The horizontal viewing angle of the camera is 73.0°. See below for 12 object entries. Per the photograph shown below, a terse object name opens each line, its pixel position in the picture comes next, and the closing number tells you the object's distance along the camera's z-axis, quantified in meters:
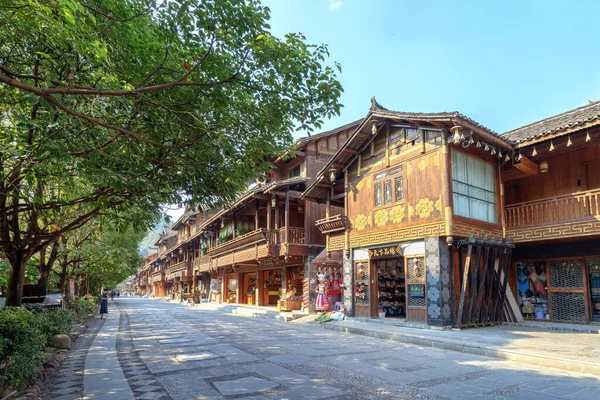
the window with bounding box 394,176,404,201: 14.64
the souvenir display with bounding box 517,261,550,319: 14.19
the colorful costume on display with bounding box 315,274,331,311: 18.59
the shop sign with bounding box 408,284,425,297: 13.37
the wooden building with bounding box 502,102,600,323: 12.09
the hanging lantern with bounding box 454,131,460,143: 12.37
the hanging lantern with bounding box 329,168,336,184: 17.38
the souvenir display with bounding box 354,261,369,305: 15.77
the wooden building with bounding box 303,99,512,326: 12.83
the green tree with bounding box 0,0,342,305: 5.08
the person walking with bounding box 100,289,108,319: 22.95
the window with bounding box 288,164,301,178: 24.13
